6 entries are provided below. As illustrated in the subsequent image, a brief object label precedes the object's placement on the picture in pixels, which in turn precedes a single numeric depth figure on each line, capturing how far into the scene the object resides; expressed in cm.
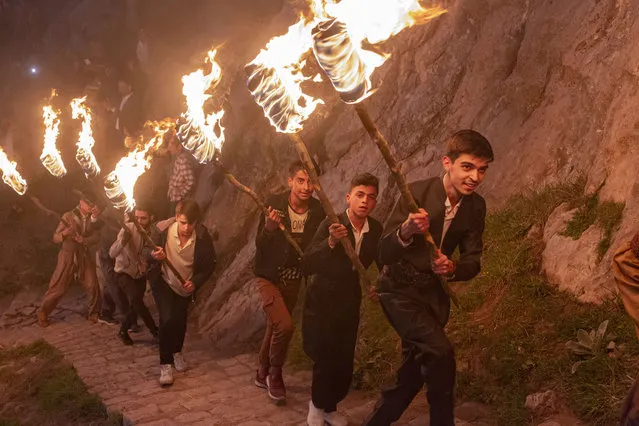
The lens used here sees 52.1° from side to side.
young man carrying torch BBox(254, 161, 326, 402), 723
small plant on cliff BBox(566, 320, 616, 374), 580
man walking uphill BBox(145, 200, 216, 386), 827
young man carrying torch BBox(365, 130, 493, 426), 496
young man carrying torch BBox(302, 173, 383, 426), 609
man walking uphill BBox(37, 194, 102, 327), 1286
